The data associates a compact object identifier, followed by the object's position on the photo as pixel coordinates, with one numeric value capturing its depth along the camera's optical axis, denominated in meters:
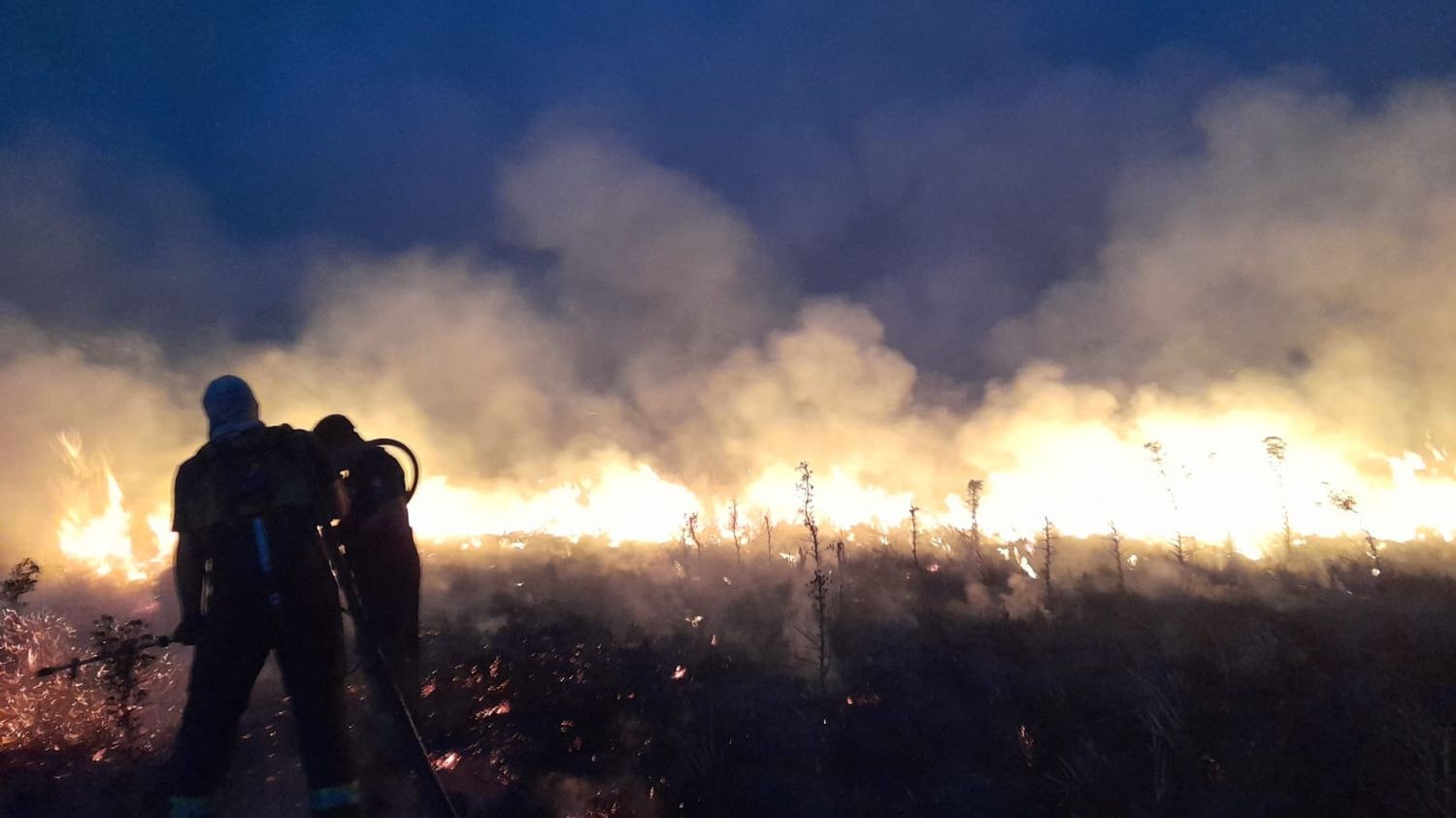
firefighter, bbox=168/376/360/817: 2.93
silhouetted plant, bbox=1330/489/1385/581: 12.30
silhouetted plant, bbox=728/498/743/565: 14.12
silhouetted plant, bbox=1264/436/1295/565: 13.78
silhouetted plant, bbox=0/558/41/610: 7.09
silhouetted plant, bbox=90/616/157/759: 5.47
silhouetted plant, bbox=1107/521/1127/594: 10.03
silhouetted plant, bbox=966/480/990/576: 12.19
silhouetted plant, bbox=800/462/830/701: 6.40
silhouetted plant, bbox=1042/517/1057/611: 9.53
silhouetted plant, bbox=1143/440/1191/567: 13.97
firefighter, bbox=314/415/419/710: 4.91
